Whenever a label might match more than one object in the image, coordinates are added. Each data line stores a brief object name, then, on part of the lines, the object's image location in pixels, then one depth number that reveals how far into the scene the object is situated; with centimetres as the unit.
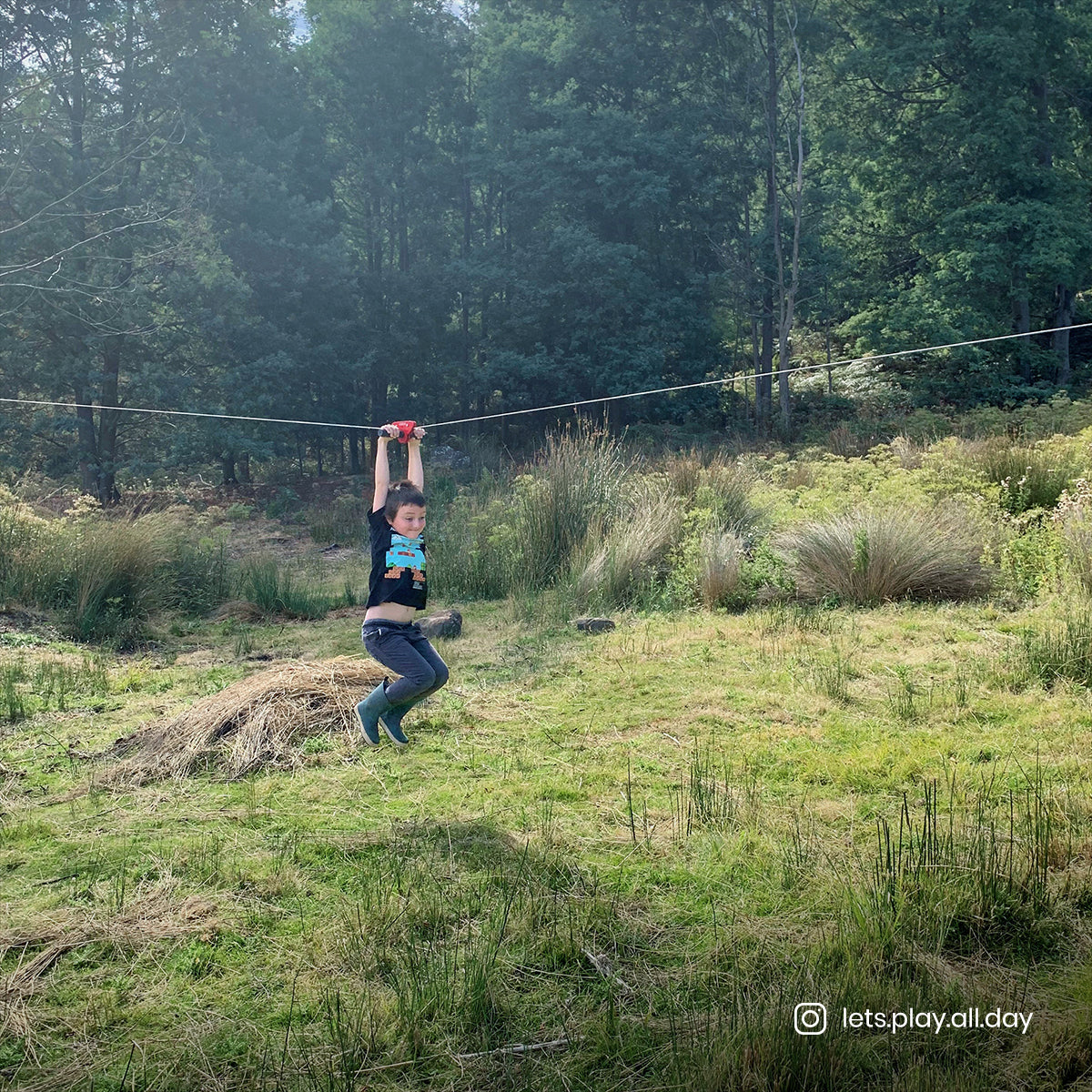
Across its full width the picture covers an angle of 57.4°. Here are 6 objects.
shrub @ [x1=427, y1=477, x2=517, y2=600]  983
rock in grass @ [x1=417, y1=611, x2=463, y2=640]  788
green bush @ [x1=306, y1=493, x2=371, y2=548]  1558
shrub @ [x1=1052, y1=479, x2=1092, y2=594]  673
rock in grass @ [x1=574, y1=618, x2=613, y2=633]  766
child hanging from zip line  452
